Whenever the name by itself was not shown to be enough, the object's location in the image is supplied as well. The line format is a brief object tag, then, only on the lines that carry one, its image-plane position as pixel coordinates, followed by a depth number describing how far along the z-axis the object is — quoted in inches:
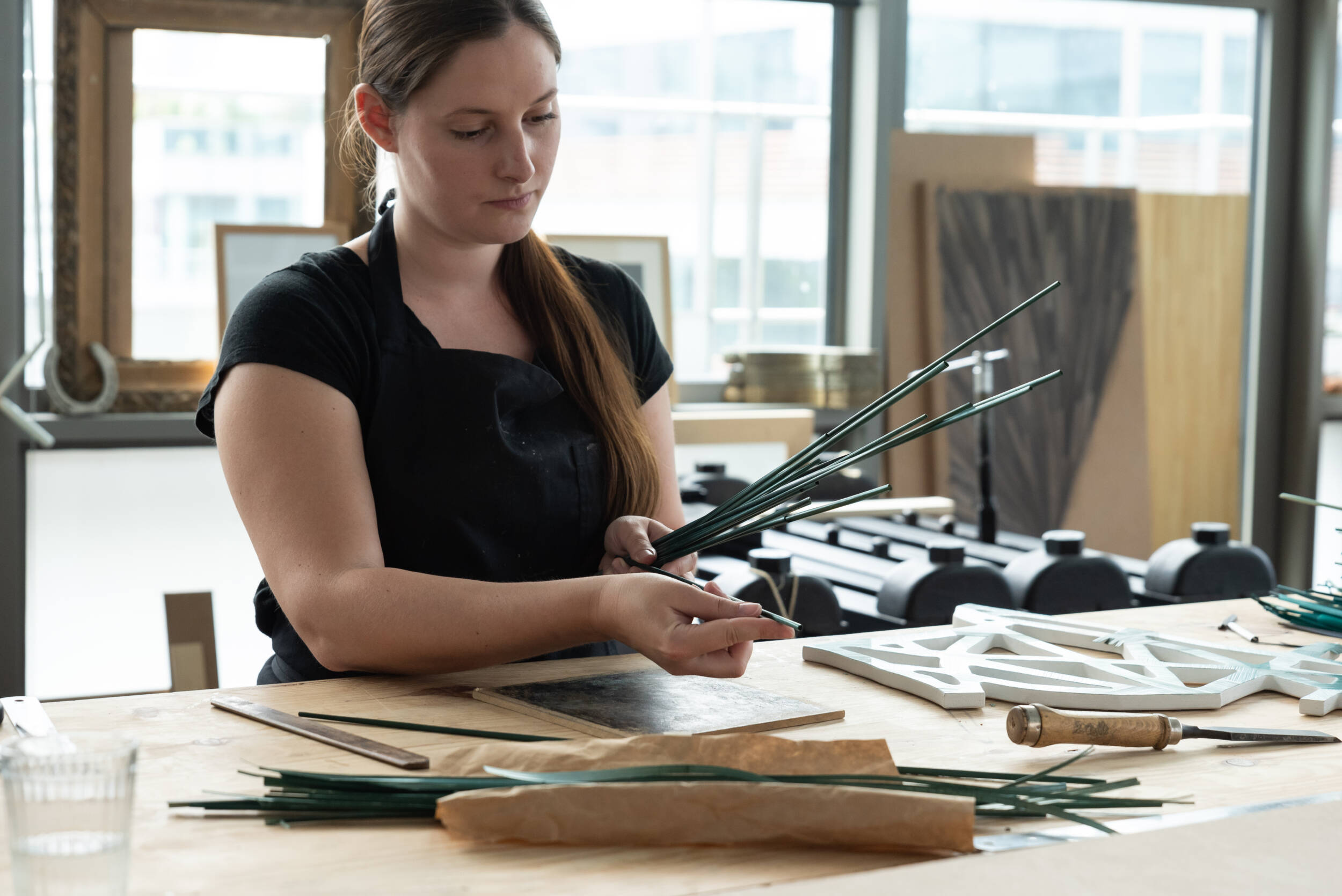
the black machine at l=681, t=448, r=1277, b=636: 93.0
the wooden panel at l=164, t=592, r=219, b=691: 104.0
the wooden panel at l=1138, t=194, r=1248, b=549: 188.1
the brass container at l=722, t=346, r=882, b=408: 164.7
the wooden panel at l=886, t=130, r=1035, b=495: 171.5
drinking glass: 30.4
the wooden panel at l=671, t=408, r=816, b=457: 155.2
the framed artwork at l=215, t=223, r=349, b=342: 144.9
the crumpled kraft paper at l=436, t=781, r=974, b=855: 36.1
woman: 55.0
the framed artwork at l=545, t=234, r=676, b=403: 163.3
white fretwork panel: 52.1
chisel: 44.5
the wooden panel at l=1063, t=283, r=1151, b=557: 181.6
